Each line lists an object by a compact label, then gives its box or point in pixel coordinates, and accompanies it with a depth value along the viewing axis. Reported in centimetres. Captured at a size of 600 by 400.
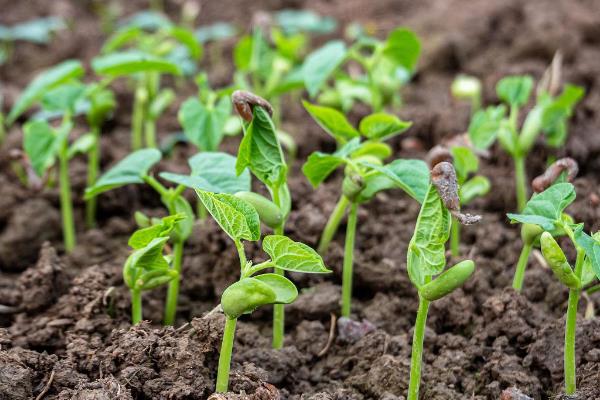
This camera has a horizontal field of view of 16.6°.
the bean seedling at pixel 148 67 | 79
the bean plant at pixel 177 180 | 70
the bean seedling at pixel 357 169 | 68
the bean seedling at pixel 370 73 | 81
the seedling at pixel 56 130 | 78
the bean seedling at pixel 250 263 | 64
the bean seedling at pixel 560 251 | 64
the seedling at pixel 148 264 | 67
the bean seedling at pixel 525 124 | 78
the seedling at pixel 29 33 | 114
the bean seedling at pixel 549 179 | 69
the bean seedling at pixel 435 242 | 64
